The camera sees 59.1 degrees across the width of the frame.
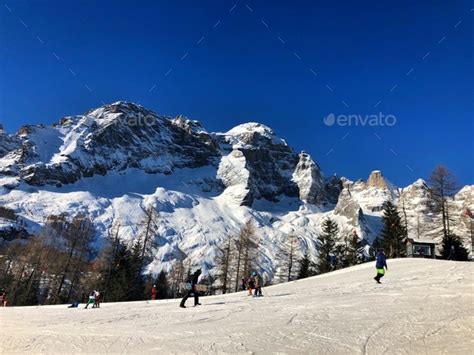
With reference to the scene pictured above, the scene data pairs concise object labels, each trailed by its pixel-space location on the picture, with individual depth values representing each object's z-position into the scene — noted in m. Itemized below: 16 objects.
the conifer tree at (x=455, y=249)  43.44
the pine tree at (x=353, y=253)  55.03
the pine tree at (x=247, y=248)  53.84
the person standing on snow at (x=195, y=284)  18.48
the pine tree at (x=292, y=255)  61.12
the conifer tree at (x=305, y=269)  57.40
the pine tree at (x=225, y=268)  52.43
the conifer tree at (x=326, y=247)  54.91
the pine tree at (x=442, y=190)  45.19
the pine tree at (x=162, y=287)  57.96
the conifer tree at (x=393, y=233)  50.03
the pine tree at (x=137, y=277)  48.88
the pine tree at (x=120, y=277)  46.16
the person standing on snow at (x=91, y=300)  25.77
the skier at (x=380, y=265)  20.66
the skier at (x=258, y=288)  23.84
